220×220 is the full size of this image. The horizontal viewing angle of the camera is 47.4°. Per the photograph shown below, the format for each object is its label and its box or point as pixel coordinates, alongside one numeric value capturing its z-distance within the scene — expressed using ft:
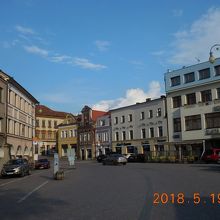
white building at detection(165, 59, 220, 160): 119.39
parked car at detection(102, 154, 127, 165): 106.87
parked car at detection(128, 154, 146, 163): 128.56
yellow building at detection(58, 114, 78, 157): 202.87
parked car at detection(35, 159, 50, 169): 102.77
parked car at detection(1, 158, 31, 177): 65.46
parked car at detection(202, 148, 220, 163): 99.08
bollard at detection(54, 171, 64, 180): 55.22
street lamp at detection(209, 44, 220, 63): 57.68
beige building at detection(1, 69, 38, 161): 96.56
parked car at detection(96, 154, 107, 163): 145.01
